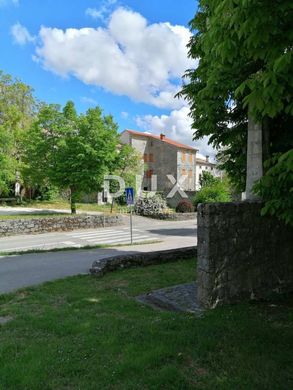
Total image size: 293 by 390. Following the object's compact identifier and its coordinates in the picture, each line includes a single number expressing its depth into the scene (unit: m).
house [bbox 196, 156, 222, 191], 71.81
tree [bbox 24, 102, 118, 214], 25.73
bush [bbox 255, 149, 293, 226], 4.67
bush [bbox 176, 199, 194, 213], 36.59
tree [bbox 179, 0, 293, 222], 3.17
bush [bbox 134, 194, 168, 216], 34.87
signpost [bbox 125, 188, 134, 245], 17.81
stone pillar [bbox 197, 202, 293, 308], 6.00
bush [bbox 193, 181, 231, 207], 33.62
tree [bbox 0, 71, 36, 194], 37.54
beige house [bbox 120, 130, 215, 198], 55.53
